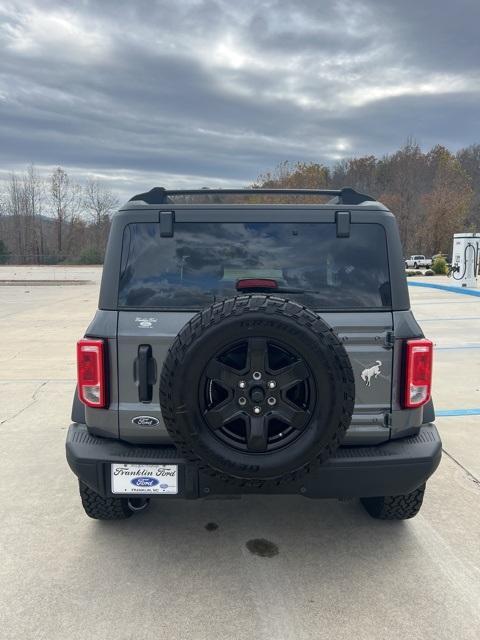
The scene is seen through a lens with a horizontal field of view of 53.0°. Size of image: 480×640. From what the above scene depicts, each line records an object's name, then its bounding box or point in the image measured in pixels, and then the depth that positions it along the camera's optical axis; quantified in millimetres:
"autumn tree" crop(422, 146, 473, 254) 50250
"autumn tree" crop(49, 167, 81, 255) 67688
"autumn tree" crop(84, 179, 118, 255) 68438
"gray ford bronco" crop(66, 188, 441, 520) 2168
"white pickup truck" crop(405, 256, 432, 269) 43844
